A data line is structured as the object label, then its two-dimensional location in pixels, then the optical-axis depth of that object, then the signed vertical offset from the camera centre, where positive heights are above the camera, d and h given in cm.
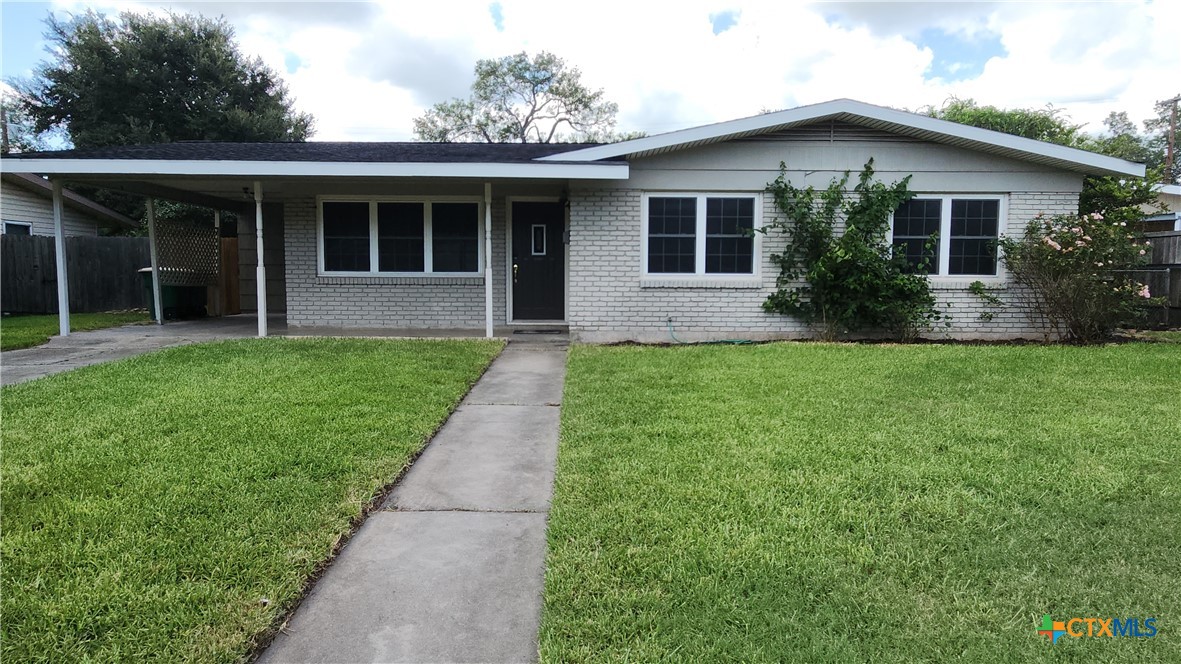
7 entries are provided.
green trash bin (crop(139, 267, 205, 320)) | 1310 -48
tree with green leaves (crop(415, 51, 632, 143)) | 4053 +1060
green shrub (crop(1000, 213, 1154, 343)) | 961 +18
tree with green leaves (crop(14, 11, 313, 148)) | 2603 +760
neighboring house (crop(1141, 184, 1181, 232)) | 1446 +140
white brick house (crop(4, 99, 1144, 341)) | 931 +144
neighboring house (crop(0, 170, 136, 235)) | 1664 +181
